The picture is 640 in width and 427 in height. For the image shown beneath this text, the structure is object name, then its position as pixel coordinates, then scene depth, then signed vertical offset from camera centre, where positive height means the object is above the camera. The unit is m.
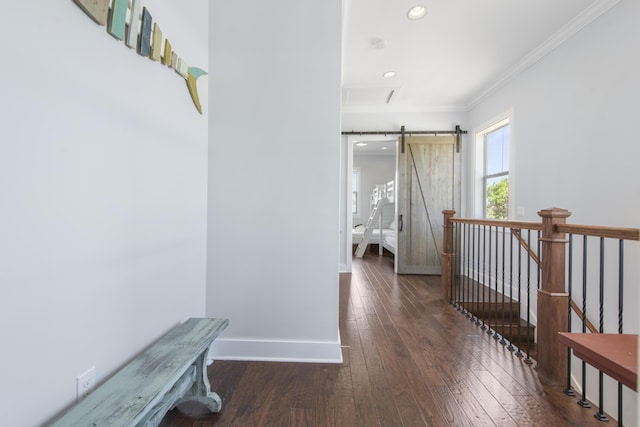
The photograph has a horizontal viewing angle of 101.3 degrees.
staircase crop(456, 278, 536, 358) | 2.94 -1.20
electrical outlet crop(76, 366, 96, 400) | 0.94 -0.64
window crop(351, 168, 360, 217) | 7.79 +0.71
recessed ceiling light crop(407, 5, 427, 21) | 2.23 +1.76
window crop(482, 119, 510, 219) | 3.60 +0.64
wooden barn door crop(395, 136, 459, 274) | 4.24 +0.39
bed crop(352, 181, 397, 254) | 6.20 -0.18
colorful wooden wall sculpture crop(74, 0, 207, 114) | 0.96 +0.78
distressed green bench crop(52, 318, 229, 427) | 0.80 -0.62
